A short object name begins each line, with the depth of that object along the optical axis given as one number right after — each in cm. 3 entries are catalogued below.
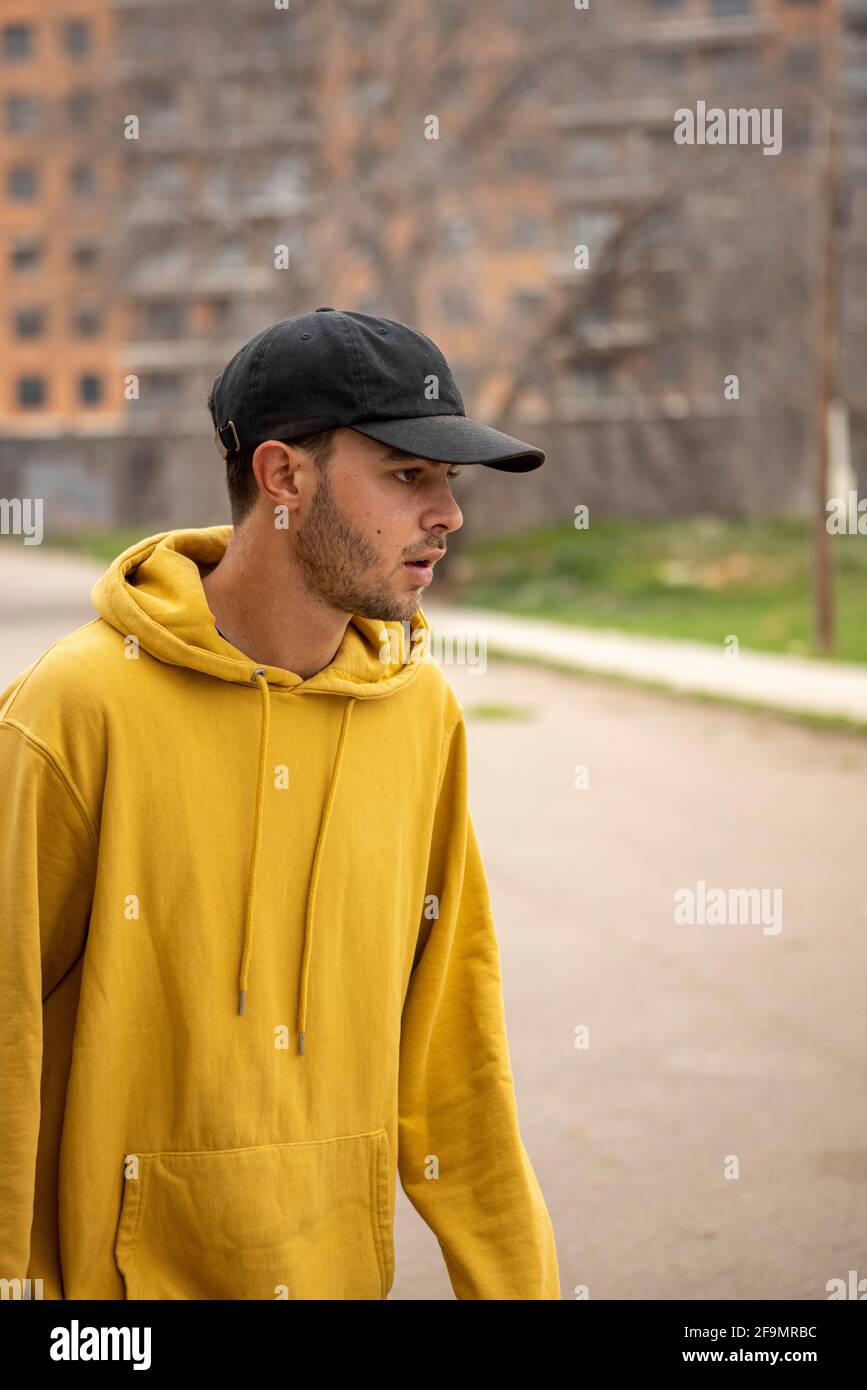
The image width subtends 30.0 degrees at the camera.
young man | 200
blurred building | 2416
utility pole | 1784
